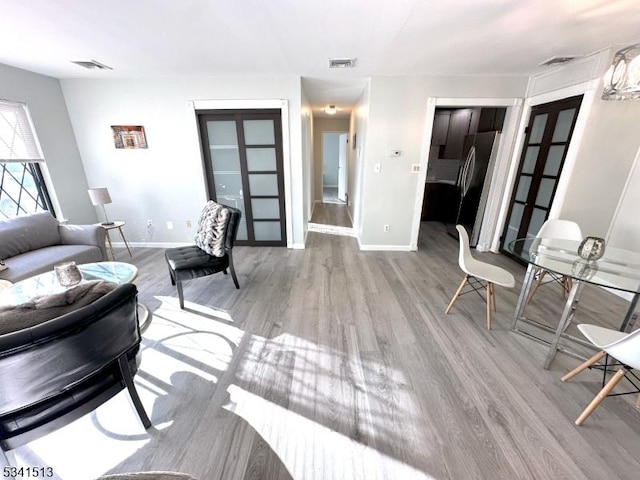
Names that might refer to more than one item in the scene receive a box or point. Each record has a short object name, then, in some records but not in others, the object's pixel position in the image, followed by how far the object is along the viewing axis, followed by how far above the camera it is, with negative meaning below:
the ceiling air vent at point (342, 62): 2.71 +1.05
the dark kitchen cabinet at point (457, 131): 4.95 +0.57
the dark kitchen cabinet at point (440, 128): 5.16 +0.65
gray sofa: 2.30 -0.88
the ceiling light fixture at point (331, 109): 5.47 +1.11
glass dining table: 1.63 -0.74
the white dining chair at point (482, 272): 2.08 -0.94
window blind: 2.80 +0.27
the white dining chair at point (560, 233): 2.36 -0.68
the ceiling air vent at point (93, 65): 2.74 +1.03
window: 2.83 -0.05
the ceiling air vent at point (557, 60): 2.55 +1.02
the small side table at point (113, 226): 3.32 -0.86
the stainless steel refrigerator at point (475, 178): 3.76 -0.28
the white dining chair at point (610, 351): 1.15 -0.96
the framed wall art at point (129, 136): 3.51 +0.32
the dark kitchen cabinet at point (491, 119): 3.80 +0.64
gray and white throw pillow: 2.52 -0.69
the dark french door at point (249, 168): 3.57 -0.12
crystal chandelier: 1.47 +0.50
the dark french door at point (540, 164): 2.87 -0.05
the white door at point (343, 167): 7.63 -0.22
